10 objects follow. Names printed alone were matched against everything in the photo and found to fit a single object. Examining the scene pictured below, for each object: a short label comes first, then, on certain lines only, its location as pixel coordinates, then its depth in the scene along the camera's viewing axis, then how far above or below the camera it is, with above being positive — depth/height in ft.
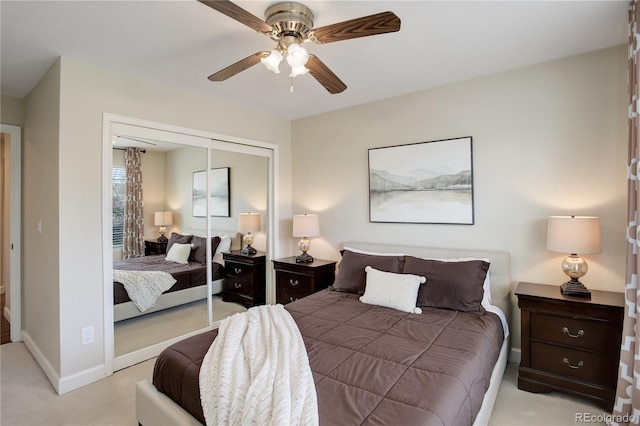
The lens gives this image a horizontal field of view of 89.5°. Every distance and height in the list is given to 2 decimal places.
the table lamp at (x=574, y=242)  7.35 -0.71
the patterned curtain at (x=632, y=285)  6.09 -1.42
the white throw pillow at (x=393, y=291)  8.28 -2.10
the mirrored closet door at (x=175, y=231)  9.39 -0.61
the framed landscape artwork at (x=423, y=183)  9.99 +0.97
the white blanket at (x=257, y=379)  4.15 -2.42
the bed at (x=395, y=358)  4.48 -2.59
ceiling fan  4.99 +3.06
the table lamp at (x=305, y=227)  12.38 -0.58
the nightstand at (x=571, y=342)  6.95 -2.99
